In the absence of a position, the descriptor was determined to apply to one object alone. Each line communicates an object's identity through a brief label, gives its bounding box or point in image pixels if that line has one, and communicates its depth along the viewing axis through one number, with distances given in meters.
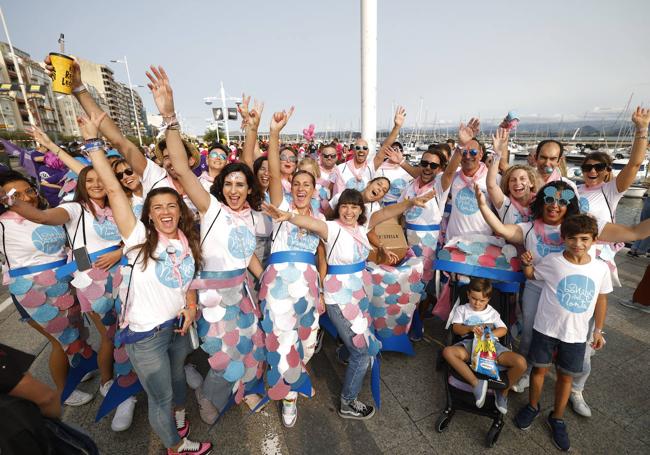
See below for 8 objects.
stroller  2.40
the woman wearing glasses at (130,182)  3.05
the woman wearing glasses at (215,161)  3.61
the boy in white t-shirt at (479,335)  2.44
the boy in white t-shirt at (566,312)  2.33
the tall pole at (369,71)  5.64
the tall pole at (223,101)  22.34
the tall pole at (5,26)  20.48
